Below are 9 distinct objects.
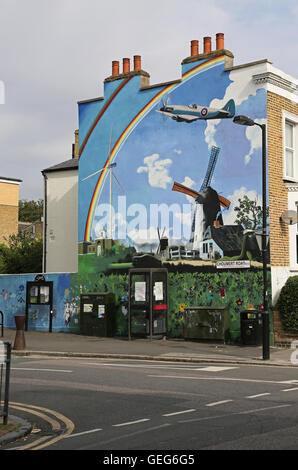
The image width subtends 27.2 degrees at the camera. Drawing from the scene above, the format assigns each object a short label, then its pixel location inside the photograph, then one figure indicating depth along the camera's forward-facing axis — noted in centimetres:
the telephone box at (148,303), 2231
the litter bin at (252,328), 2006
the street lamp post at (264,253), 1709
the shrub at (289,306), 1983
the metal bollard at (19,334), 1950
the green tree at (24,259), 3559
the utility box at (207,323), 2084
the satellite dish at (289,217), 2092
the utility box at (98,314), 2383
